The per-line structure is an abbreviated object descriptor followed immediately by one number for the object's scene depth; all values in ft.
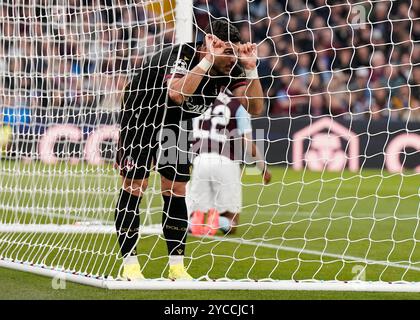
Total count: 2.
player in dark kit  40.40
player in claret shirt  60.23
